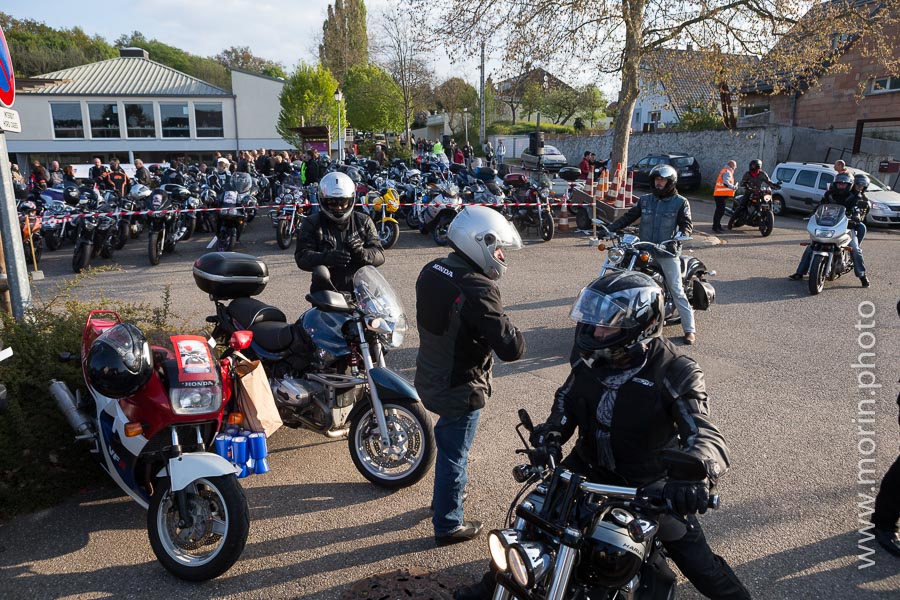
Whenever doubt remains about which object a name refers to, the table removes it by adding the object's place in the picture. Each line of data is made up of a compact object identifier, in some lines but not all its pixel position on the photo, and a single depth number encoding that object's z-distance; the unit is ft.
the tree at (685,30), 50.03
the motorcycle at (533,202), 44.37
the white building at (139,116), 139.74
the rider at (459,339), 10.36
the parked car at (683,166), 79.25
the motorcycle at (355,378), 12.81
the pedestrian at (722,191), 48.91
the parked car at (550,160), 97.25
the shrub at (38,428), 12.26
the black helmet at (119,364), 10.01
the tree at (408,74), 119.44
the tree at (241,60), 260.01
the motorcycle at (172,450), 10.00
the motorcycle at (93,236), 36.73
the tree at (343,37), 166.91
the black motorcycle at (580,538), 6.61
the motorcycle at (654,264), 23.00
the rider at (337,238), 17.56
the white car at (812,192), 52.29
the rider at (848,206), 31.35
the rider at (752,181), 47.16
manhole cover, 9.81
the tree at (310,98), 132.16
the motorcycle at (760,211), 46.92
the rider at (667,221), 23.20
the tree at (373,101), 134.10
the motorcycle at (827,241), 29.94
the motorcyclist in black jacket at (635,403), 7.96
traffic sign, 14.42
